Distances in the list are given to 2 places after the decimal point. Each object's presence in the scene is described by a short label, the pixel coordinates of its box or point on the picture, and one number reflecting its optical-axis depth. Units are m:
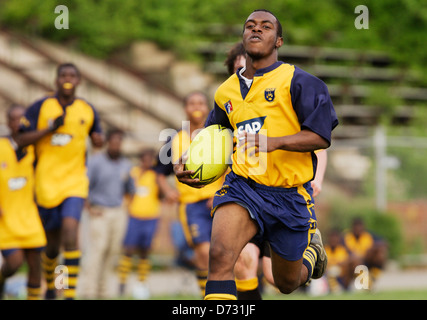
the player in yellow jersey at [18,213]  18.02
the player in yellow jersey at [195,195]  17.81
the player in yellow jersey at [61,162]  17.73
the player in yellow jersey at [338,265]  30.25
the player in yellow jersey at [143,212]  30.47
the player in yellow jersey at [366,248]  30.64
